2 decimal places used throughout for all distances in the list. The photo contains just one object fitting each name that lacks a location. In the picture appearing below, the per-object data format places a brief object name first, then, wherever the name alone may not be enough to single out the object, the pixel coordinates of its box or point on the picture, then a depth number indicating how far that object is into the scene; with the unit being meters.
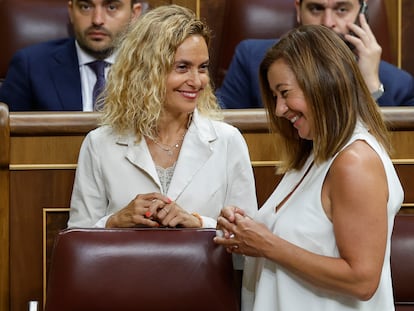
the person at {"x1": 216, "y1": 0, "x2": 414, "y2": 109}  9.40
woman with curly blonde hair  8.57
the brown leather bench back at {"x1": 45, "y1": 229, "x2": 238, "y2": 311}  8.23
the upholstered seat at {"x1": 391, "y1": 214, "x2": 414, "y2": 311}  8.46
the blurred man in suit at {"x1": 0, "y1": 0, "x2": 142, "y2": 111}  9.38
